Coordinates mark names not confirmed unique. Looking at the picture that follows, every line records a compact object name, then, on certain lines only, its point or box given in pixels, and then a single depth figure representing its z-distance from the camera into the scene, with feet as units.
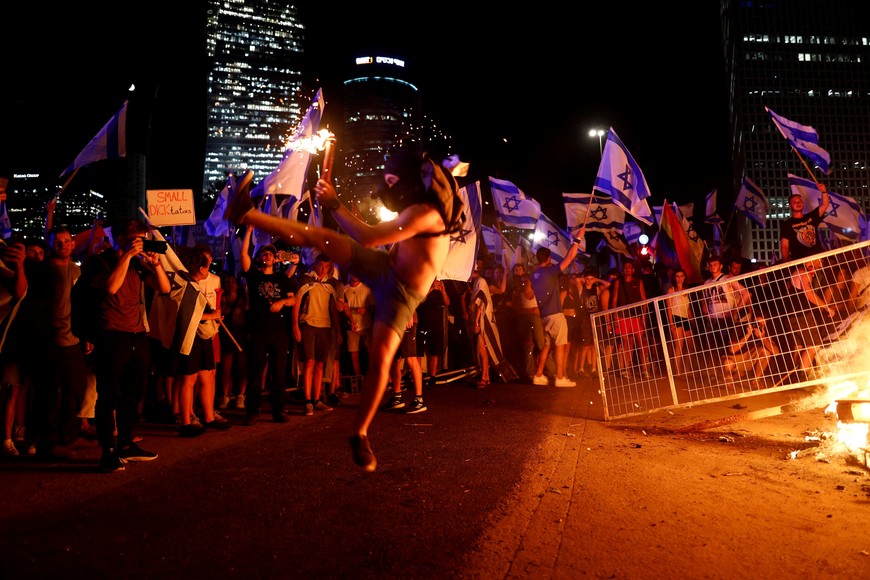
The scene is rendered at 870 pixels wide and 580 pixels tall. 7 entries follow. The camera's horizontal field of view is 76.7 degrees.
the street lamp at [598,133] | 79.86
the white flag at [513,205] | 44.47
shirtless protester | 11.70
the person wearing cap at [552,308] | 34.37
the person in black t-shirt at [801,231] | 28.07
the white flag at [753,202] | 46.88
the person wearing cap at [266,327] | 24.22
